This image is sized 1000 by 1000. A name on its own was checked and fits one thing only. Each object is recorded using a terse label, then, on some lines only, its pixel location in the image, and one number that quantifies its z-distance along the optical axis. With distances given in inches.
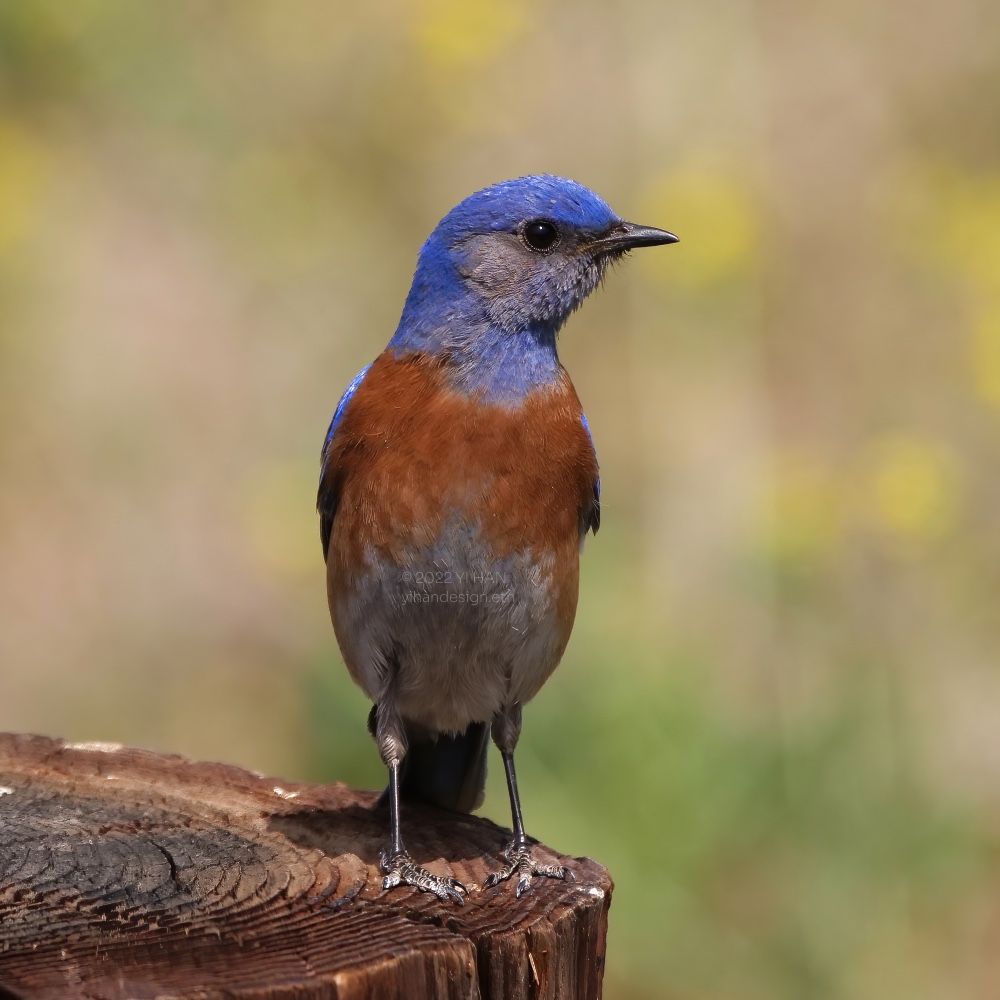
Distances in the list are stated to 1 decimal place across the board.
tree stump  230.8
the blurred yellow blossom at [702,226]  498.9
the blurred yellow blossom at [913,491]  477.4
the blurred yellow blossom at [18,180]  540.7
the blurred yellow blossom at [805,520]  481.4
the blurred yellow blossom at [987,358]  498.3
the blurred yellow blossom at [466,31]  534.6
